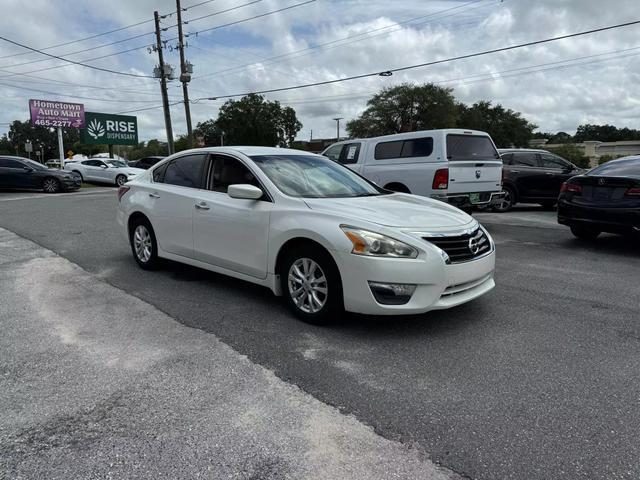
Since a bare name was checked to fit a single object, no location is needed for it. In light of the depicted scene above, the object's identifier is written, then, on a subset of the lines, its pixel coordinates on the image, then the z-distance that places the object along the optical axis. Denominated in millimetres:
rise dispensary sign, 37406
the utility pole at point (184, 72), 30062
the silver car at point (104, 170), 26453
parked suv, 13172
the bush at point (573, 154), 53594
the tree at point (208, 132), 83312
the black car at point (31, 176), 20859
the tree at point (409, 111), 60375
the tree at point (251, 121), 75438
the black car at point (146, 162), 31438
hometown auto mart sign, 35344
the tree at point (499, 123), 66125
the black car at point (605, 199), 7172
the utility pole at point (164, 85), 30150
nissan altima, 3980
